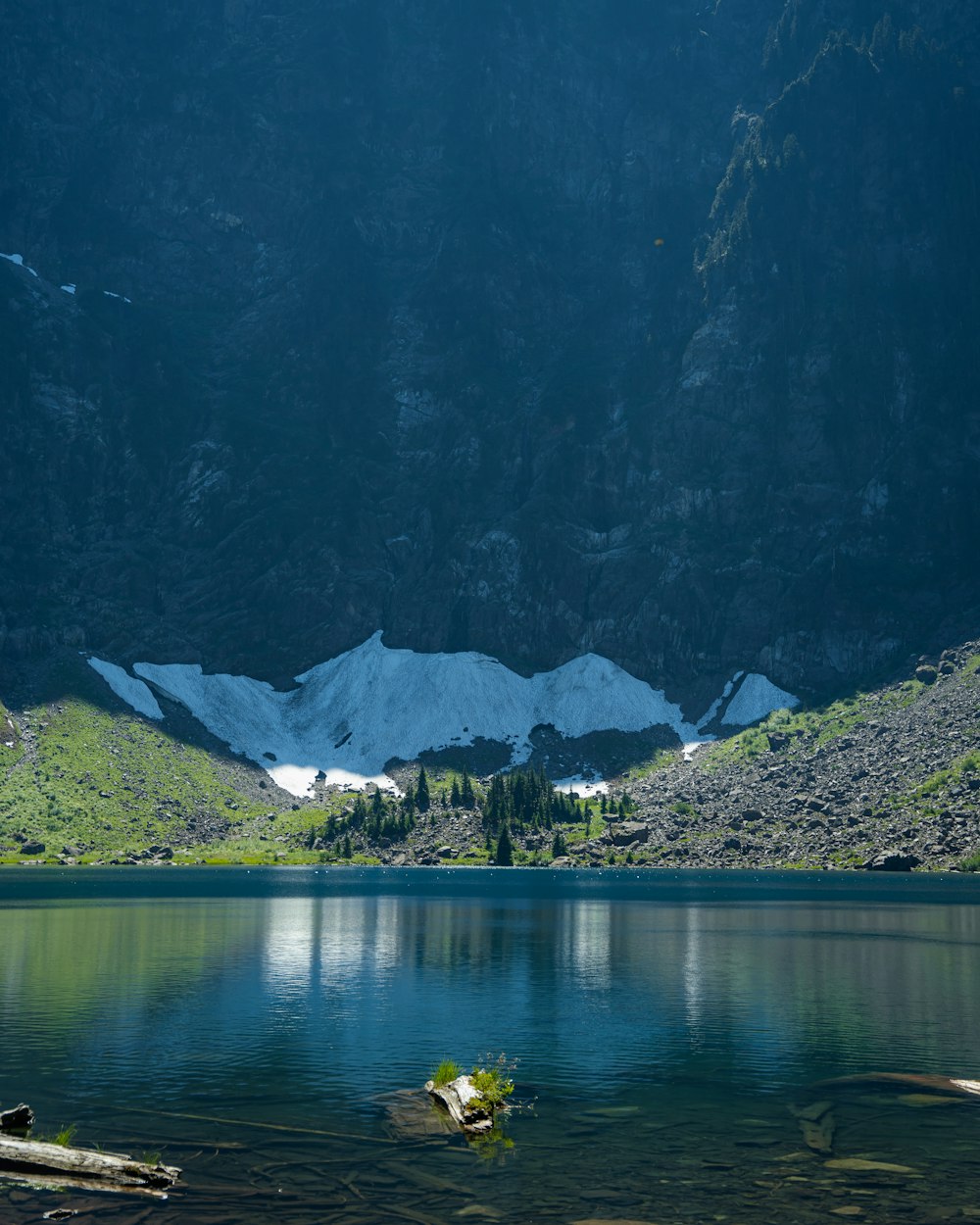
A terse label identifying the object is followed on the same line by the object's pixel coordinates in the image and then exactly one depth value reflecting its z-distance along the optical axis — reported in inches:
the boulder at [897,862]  7485.2
